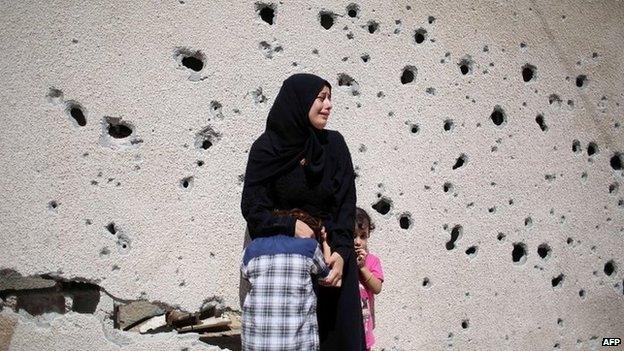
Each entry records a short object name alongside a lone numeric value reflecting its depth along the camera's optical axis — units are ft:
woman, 6.98
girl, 8.30
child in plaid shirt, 6.48
